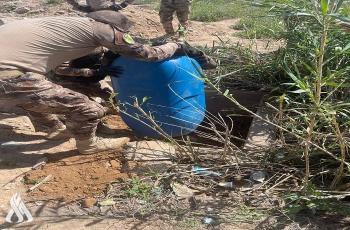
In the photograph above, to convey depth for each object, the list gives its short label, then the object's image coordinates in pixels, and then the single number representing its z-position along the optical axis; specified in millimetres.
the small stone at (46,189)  3094
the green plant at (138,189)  2896
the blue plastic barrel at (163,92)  3568
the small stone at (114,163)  3385
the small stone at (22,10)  11883
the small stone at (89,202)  2873
